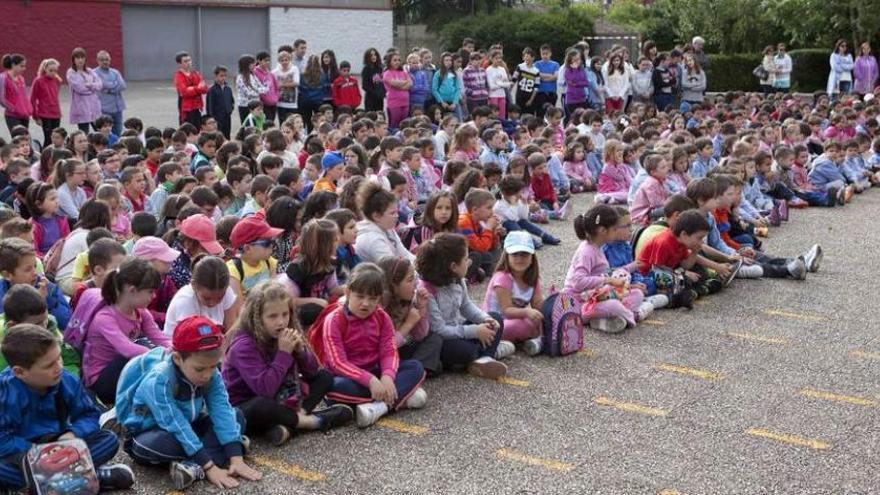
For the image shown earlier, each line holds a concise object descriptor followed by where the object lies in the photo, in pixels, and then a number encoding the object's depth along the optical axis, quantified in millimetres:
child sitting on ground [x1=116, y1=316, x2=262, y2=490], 4871
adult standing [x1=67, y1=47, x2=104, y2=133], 16094
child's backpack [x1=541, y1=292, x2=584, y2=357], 6980
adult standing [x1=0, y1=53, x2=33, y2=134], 15312
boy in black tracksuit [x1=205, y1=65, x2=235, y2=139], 16766
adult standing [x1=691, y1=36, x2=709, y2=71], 21828
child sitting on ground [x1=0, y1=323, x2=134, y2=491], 4629
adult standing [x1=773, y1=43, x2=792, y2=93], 25453
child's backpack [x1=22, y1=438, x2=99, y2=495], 4629
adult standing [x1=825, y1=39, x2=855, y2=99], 24547
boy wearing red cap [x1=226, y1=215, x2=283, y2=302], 6840
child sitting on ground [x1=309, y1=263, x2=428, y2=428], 5824
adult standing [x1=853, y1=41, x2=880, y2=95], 24547
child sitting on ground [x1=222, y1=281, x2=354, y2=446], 5387
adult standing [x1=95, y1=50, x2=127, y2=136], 16812
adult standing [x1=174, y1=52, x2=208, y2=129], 16562
